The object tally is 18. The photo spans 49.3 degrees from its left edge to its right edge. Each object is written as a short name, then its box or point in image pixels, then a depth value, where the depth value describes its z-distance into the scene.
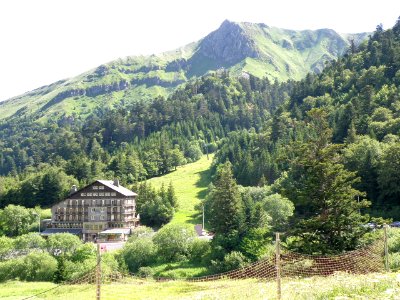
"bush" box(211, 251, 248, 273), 56.97
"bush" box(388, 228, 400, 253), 42.41
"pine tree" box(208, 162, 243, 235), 64.56
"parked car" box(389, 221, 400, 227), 63.00
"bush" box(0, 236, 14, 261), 68.94
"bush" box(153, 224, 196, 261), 64.50
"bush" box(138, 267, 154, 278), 58.50
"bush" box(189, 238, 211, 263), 63.37
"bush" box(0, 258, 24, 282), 60.97
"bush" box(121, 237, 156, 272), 63.06
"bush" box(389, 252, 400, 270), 32.31
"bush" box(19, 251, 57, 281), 60.00
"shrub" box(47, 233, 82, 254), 67.25
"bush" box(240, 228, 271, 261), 58.22
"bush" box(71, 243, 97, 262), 63.28
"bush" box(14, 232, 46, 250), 71.25
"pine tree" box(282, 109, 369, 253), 36.00
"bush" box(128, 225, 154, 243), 77.00
